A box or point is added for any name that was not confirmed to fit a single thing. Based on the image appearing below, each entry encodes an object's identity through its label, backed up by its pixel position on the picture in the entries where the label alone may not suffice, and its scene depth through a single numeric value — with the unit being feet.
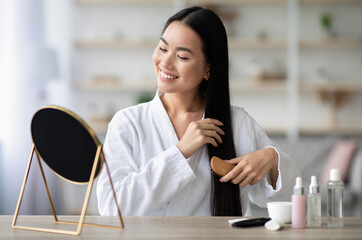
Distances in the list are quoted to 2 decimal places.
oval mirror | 4.30
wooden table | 4.23
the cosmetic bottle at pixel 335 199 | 4.59
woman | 5.42
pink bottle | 4.50
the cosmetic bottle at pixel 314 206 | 4.56
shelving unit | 17.98
